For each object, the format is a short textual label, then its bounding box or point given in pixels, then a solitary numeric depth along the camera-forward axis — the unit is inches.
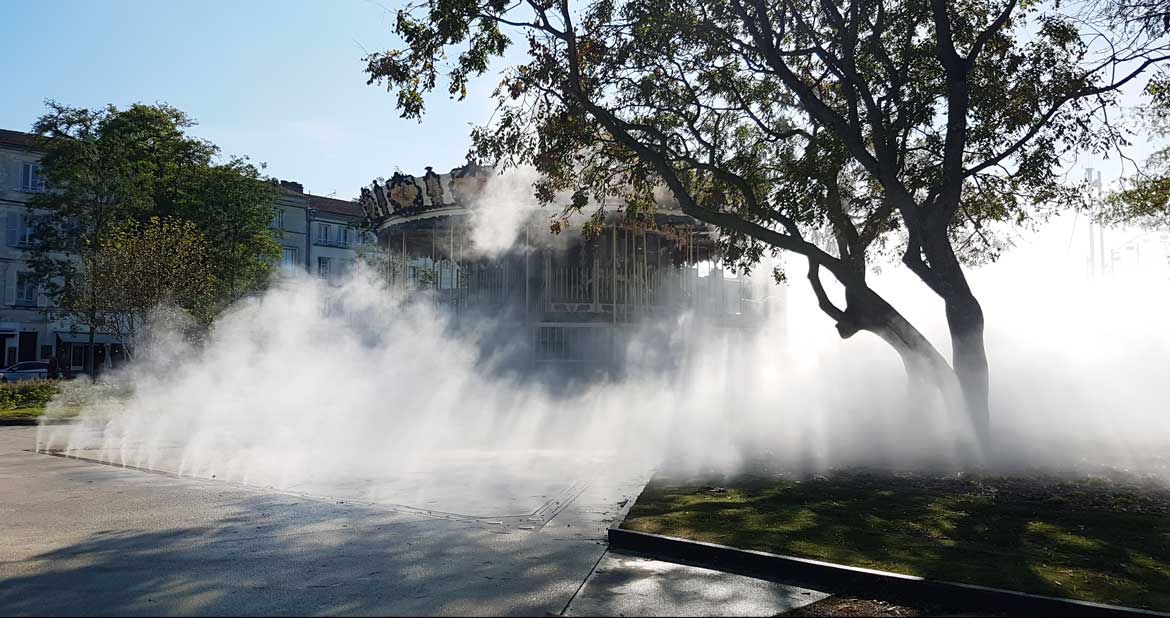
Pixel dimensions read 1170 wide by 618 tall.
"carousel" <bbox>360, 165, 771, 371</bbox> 877.8
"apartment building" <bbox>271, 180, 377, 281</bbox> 2549.2
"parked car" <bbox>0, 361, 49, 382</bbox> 1654.8
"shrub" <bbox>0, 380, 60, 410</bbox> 1039.0
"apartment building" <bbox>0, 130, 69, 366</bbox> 1903.3
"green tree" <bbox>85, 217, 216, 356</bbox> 1058.7
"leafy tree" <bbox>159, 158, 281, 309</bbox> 1496.1
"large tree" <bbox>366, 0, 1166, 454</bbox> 483.8
